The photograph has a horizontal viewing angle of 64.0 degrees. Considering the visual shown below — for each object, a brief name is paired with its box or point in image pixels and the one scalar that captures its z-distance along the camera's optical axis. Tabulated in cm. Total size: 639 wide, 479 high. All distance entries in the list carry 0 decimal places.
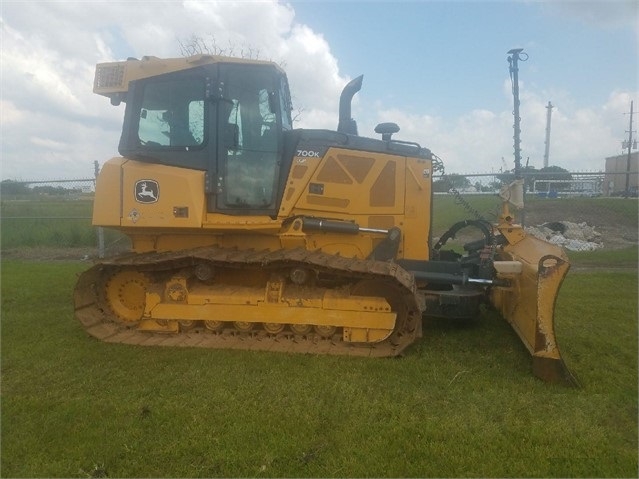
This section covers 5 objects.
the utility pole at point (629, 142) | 2828
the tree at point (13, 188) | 1423
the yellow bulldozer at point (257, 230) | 546
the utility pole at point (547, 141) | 4099
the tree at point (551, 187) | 2286
